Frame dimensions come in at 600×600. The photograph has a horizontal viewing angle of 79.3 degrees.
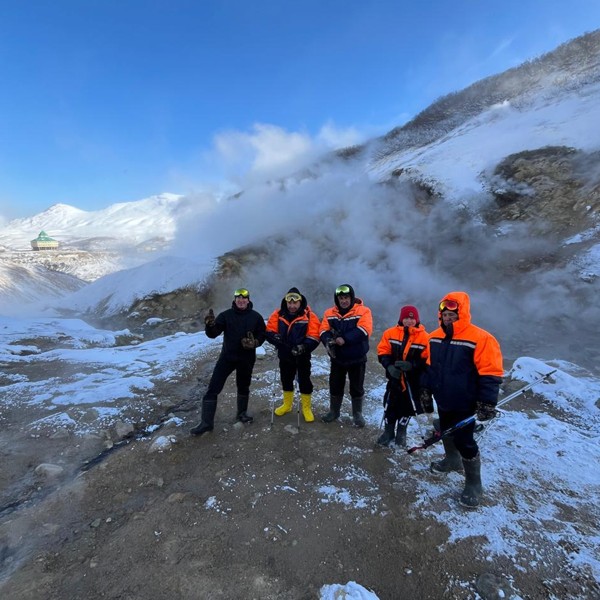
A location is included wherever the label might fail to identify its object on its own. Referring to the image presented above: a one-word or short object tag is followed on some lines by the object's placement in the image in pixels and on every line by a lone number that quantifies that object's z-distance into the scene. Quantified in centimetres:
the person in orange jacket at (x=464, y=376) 304
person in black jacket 468
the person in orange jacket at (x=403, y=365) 388
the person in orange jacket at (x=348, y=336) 440
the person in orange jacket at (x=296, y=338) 474
